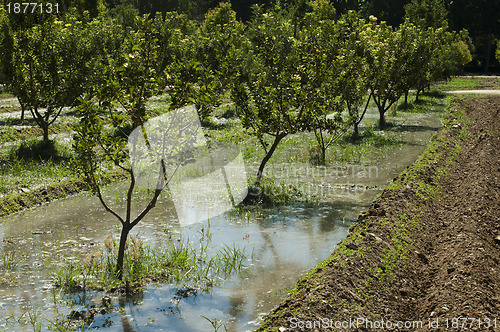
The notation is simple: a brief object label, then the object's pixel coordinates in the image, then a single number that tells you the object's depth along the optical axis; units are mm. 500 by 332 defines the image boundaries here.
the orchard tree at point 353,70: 11938
